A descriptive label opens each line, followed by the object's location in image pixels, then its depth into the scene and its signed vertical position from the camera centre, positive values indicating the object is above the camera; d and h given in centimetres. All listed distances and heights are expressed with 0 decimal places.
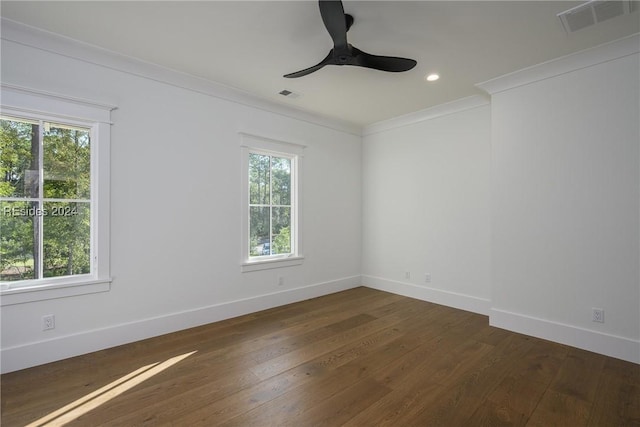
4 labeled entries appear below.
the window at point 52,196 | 247 +18
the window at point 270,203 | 385 +17
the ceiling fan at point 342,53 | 190 +123
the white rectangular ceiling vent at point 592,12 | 216 +148
